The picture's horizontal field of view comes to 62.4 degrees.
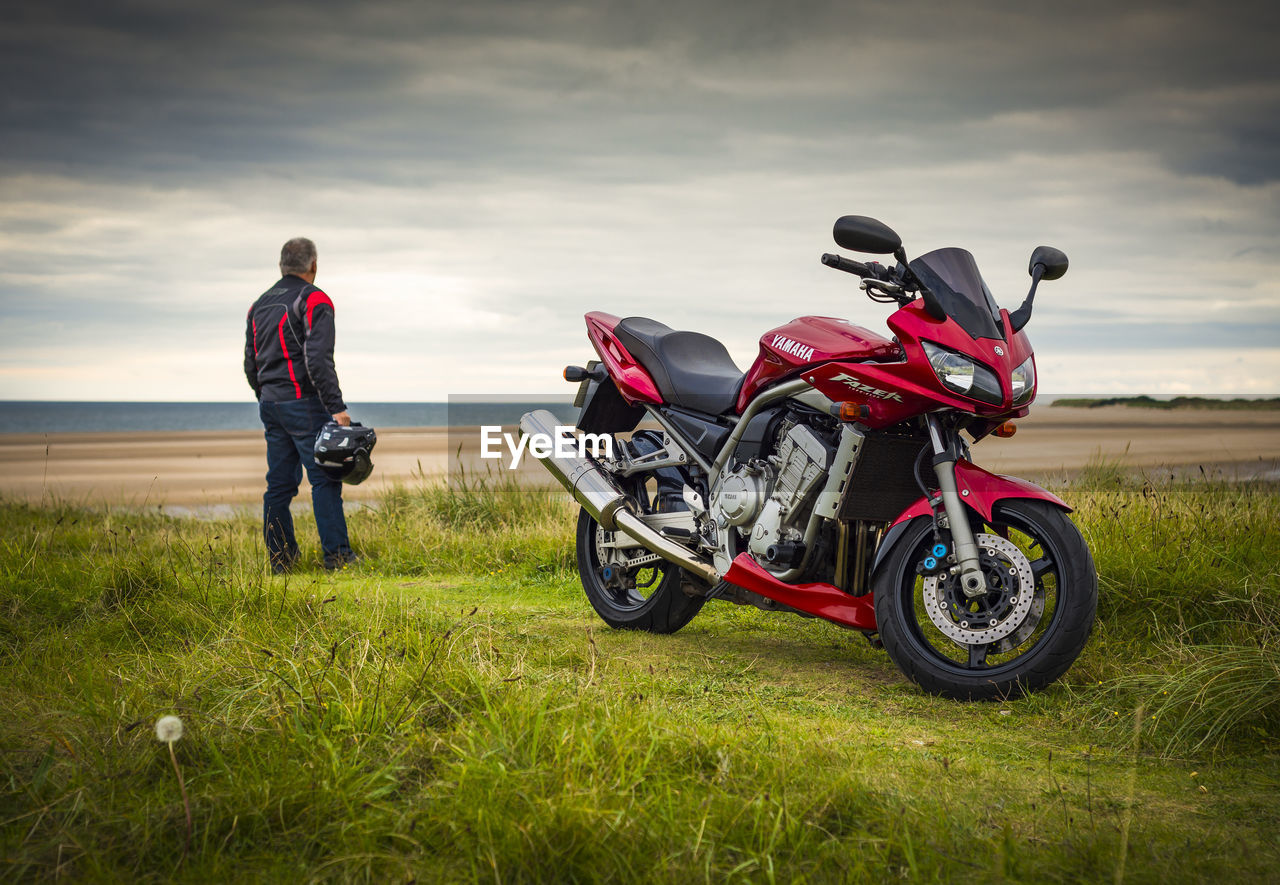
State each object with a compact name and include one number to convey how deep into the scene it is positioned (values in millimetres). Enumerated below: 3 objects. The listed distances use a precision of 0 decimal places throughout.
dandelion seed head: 2547
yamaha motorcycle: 3852
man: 7770
